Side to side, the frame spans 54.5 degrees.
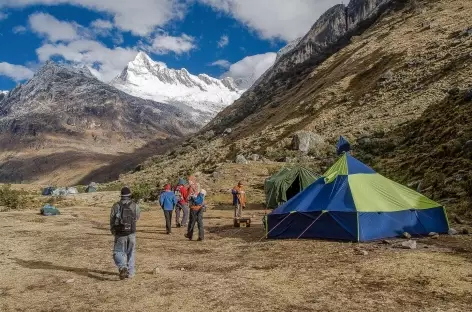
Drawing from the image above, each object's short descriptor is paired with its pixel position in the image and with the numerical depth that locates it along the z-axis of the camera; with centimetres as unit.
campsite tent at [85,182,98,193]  5678
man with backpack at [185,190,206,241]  1605
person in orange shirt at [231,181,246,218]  2192
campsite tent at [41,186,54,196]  5019
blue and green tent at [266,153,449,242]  1366
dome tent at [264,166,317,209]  2638
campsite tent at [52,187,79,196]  4941
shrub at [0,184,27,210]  3343
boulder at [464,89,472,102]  2873
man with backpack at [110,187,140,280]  1042
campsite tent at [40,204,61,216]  2684
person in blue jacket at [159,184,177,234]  1866
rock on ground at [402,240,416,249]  1195
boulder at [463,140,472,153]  2081
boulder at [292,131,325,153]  4341
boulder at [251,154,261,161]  4405
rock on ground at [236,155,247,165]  4166
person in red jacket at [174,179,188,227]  1936
